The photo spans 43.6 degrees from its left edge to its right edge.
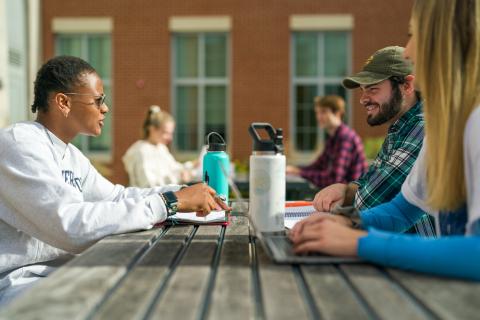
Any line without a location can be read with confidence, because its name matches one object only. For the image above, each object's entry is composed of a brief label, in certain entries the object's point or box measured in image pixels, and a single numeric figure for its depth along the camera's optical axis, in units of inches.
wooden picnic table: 47.6
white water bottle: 75.7
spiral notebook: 95.2
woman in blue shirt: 60.7
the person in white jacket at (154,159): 241.3
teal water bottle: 105.9
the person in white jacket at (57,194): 81.2
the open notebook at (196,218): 97.0
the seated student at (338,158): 241.1
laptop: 64.0
